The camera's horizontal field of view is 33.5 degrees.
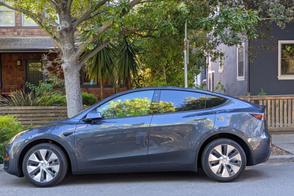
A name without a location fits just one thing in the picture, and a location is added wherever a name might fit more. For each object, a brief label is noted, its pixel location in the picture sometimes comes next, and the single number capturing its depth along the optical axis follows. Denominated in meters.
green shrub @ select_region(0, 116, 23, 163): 10.25
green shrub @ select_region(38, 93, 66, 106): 14.00
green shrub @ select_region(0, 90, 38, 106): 13.89
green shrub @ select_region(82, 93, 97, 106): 15.23
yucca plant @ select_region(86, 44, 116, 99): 14.73
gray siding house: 14.20
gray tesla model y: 7.56
